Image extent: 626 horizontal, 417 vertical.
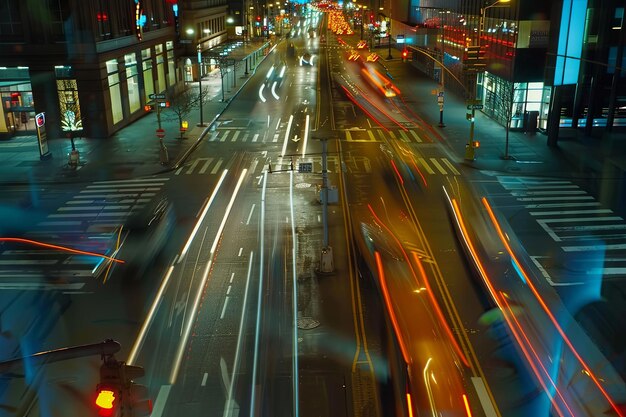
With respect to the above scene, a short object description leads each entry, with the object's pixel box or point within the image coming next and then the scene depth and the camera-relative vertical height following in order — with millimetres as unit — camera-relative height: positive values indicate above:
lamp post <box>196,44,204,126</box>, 48125 -7555
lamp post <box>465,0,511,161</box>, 36634 -7730
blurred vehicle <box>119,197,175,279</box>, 22734 -8558
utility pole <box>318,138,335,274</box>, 21453 -8163
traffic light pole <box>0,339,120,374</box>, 5719 -3079
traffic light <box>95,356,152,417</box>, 6055 -3665
